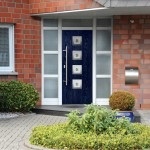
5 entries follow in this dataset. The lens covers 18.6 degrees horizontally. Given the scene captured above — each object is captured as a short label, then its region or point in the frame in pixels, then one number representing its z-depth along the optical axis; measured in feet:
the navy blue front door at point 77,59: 47.34
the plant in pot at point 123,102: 40.27
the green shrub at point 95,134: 25.70
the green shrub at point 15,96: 43.06
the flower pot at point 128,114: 39.24
